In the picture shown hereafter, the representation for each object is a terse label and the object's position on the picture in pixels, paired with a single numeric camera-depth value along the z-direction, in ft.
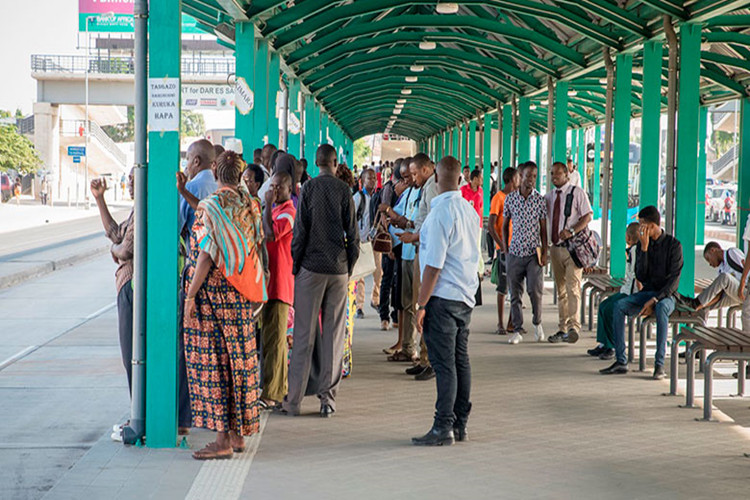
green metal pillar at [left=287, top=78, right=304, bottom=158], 61.87
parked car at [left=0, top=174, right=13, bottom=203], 183.67
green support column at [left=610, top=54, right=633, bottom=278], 46.11
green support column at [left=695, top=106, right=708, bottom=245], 76.84
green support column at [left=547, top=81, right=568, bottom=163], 58.59
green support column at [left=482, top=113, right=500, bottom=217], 94.53
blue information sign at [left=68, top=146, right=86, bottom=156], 173.99
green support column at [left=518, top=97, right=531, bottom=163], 70.85
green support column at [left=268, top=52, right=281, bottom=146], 47.03
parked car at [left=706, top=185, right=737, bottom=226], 138.21
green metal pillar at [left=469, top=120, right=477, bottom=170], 112.78
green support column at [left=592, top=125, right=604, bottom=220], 103.47
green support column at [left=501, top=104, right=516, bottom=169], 82.79
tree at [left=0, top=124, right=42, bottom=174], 167.53
